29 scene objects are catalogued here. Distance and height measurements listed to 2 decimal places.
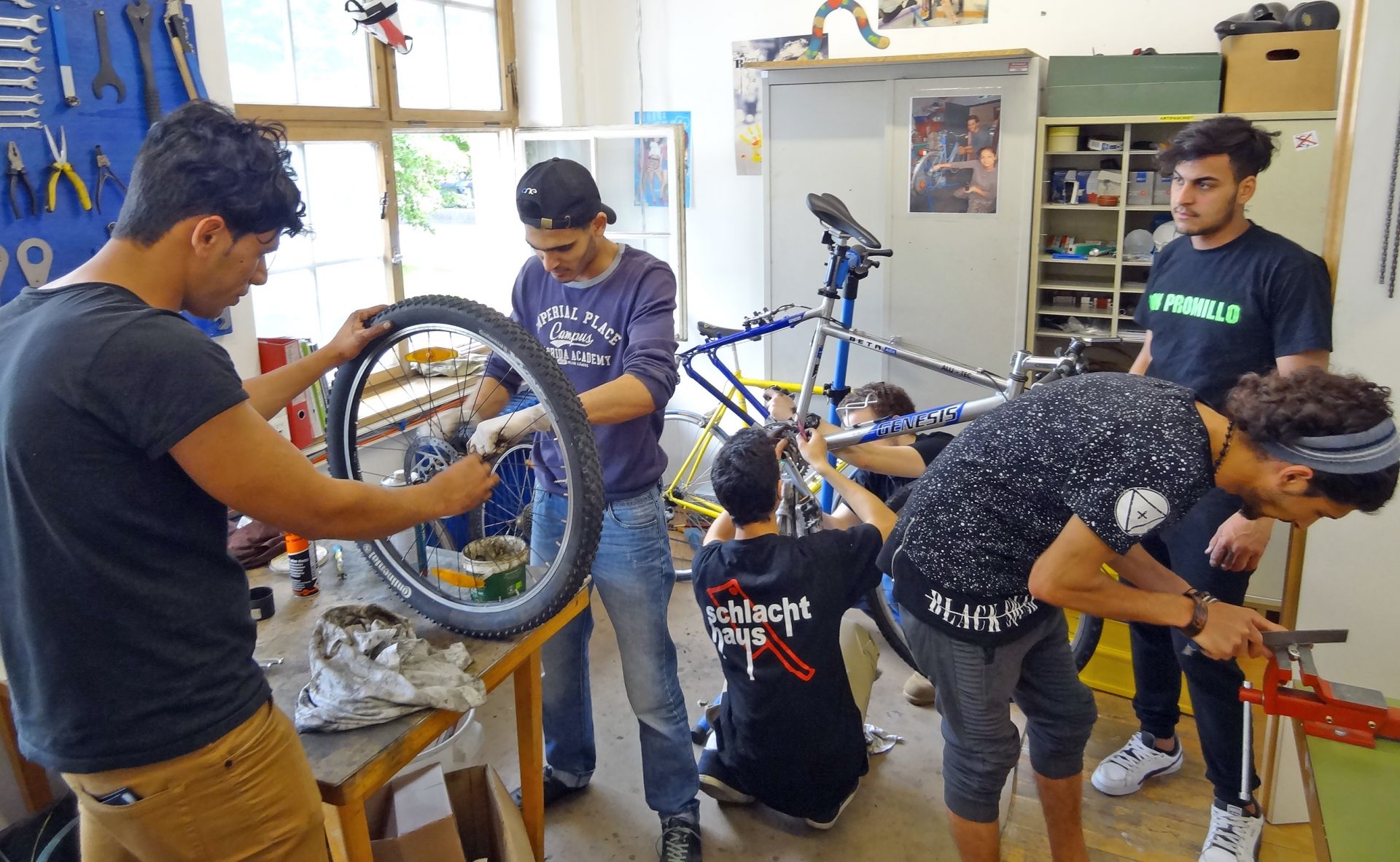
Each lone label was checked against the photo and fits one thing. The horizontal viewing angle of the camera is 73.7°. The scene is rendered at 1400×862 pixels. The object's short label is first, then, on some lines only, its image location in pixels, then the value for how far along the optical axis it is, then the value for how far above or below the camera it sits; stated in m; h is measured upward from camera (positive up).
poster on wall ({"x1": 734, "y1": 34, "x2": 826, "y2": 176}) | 3.73 +0.54
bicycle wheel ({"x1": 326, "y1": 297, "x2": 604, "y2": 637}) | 1.43 -0.45
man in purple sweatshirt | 1.65 -0.31
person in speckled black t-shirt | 1.24 -0.45
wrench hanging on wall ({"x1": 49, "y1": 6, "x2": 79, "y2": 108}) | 1.97 +0.38
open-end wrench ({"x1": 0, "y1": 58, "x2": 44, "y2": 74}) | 1.89 +0.35
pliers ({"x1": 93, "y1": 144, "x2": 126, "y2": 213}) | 2.08 +0.15
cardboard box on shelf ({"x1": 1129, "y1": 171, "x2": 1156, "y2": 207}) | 3.17 +0.10
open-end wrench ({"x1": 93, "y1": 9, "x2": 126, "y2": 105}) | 2.05 +0.38
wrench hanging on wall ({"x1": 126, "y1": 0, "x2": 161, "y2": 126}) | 2.12 +0.42
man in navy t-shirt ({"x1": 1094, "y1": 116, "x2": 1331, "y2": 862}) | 1.80 -0.21
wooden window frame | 2.78 +0.35
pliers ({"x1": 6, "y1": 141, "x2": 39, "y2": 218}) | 1.91 +0.13
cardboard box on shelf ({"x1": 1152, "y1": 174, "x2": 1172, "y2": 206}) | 3.15 +0.09
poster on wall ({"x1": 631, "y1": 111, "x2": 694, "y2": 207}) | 3.80 +0.22
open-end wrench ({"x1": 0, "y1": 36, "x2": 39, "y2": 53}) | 1.89 +0.38
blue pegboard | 1.95 +0.23
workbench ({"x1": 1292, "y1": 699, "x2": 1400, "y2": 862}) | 1.06 -0.68
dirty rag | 1.30 -0.63
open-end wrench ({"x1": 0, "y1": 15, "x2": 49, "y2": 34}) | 1.88 +0.43
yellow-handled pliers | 1.99 +0.15
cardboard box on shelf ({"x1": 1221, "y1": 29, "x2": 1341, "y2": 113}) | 2.80 +0.43
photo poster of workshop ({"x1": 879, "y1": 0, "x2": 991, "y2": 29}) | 3.44 +0.77
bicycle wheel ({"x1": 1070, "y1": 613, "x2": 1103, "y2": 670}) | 2.53 -1.12
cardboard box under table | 1.53 -1.00
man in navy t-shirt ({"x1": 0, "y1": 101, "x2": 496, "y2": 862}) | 0.93 -0.29
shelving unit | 2.89 -0.03
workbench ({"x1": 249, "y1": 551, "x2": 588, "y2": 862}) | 1.23 -0.68
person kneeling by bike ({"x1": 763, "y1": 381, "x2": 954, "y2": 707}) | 2.34 -0.58
